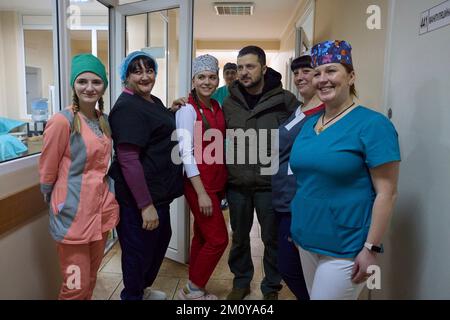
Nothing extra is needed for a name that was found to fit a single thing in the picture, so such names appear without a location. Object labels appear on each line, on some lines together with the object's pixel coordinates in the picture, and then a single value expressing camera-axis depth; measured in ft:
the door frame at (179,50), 7.50
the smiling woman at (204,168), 6.01
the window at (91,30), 6.60
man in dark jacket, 6.13
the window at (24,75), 5.93
